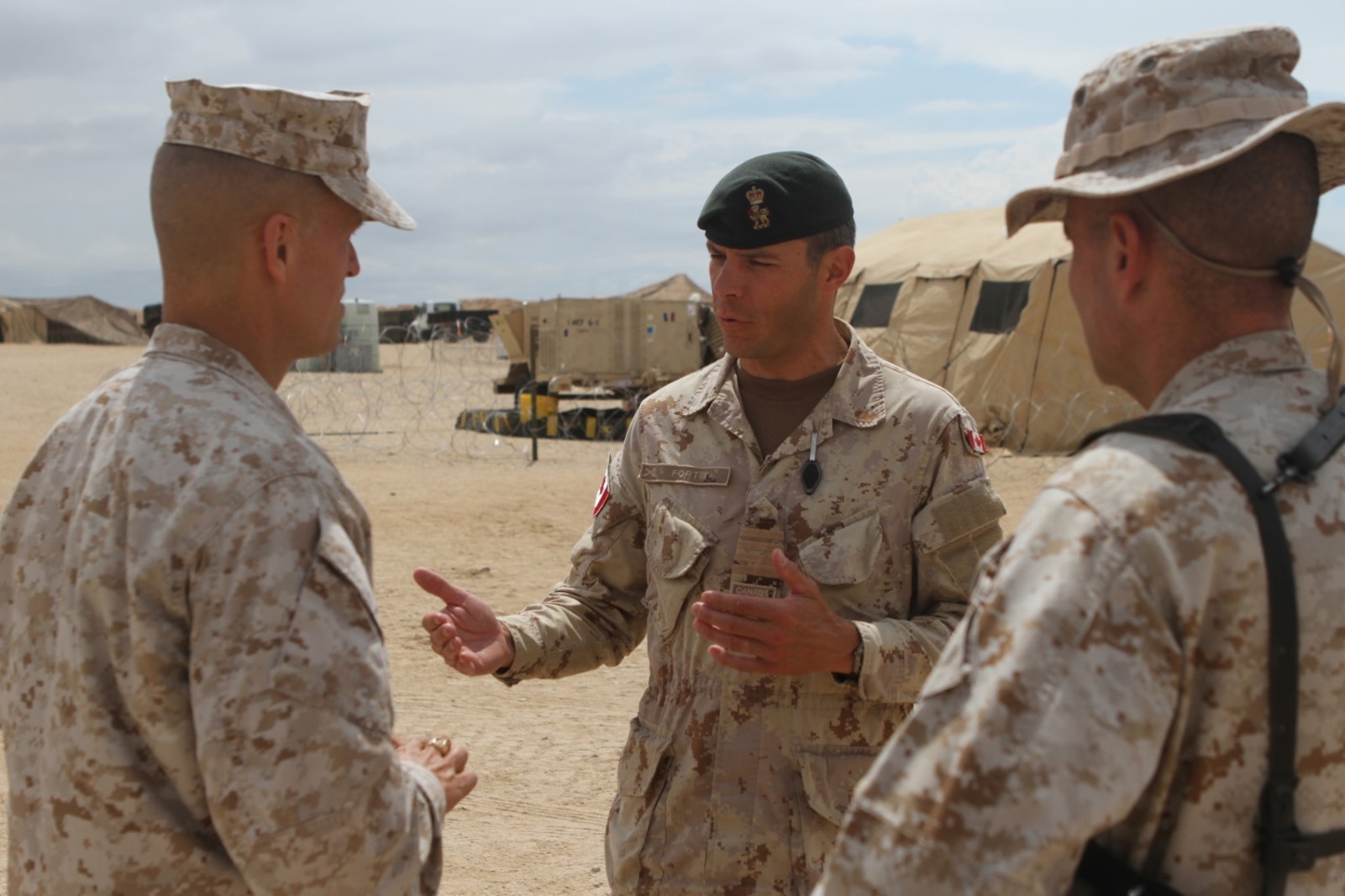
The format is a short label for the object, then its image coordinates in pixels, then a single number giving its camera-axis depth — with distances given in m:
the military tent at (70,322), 44.75
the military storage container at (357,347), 33.84
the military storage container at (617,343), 20.89
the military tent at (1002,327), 18.36
